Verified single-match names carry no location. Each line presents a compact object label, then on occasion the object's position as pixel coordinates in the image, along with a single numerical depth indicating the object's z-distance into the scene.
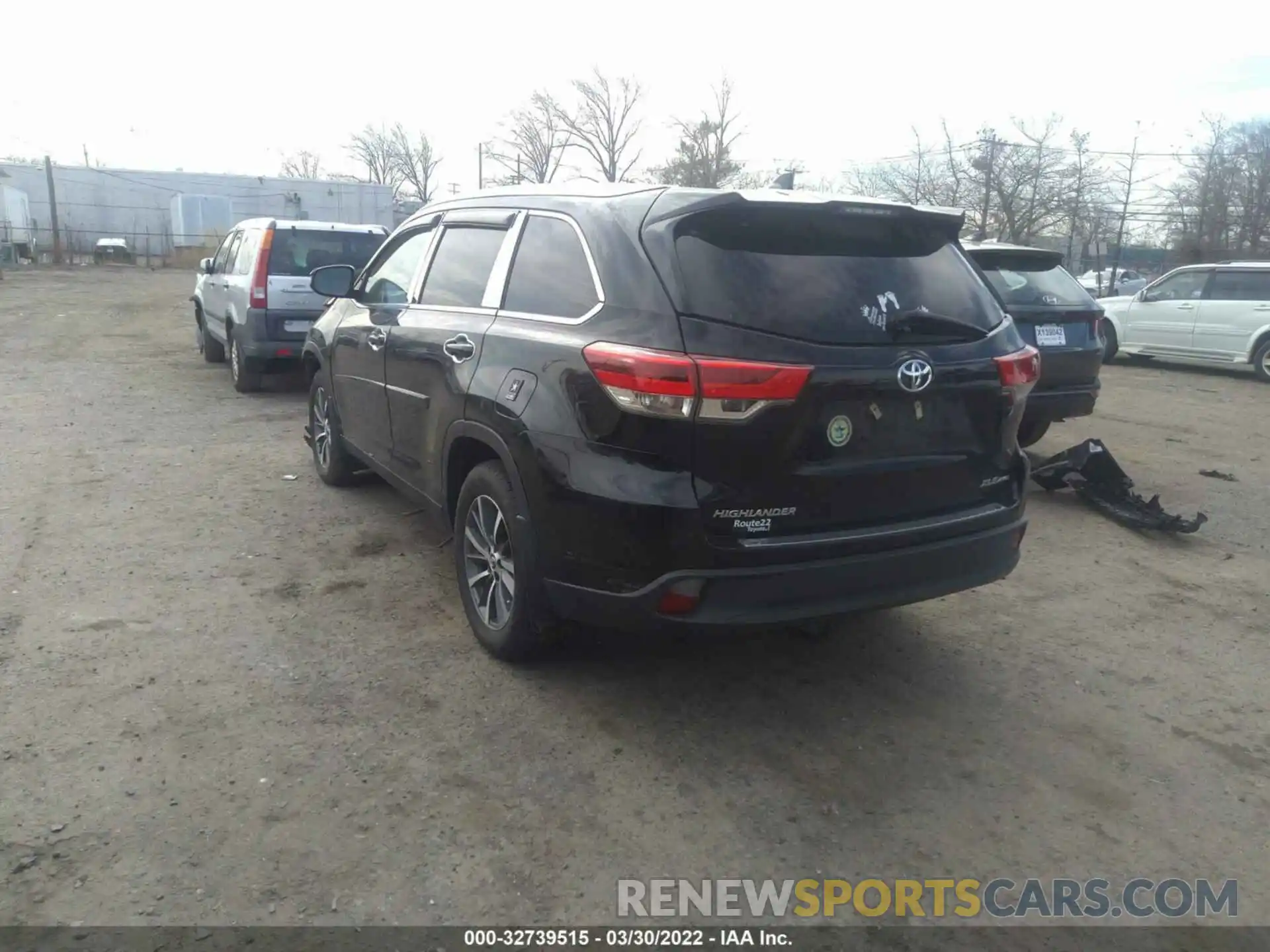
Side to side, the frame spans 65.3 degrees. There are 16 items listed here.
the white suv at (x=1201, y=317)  14.24
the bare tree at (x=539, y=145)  63.97
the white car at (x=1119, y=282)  32.25
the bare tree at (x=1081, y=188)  43.72
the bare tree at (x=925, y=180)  45.44
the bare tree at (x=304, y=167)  88.19
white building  52.72
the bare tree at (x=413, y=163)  79.31
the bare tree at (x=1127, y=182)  44.50
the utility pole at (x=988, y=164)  43.66
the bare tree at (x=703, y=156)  55.84
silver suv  9.91
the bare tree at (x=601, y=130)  63.22
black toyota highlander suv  3.16
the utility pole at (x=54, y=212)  43.12
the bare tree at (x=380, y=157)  78.75
